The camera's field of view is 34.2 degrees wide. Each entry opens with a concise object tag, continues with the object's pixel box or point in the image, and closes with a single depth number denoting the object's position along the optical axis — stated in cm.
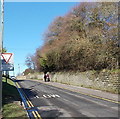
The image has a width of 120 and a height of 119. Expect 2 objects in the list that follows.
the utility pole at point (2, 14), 1011
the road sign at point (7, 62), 881
